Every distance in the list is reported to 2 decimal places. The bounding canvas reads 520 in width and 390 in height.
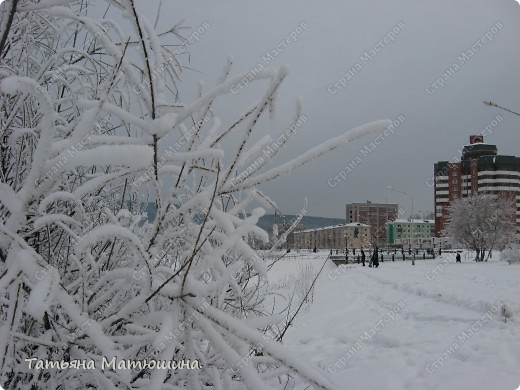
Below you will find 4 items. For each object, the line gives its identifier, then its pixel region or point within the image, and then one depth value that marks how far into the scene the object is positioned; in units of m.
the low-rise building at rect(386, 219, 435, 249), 73.41
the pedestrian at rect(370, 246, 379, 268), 27.62
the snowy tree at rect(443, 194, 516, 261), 35.61
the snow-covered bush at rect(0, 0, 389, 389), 0.90
